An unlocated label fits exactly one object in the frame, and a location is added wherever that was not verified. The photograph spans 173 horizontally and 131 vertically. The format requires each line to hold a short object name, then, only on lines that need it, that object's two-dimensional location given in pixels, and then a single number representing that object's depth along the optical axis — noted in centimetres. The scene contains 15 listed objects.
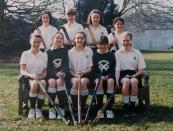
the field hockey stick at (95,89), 444
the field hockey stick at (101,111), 410
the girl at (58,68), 451
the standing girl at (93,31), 499
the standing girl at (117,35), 488
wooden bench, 458
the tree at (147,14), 2371
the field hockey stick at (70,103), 405
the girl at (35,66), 454
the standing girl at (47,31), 523
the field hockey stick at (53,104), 430
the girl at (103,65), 454
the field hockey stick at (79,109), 405
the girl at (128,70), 453
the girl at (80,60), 458
